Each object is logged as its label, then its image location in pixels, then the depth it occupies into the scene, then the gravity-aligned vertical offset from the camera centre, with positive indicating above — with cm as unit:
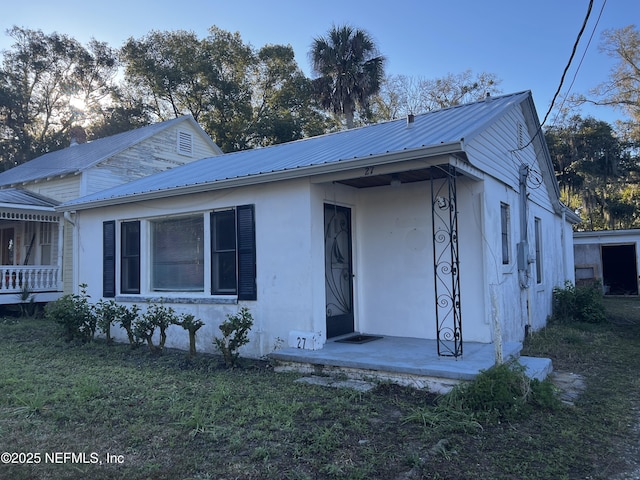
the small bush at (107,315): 800 -68
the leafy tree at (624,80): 2453 +969
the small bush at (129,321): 772 -76
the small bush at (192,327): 664 -75
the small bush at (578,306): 1020 -89
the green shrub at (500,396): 422 -121
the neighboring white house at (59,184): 1348 +289
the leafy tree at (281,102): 2512 +946
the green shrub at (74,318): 824 -74
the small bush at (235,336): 631 -86
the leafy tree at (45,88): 2778 +1170
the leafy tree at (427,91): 2717 +1025
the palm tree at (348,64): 2081 +921
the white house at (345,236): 644 +56
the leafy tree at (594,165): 2414 +518
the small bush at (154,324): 711 -76
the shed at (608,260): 1797 +19
